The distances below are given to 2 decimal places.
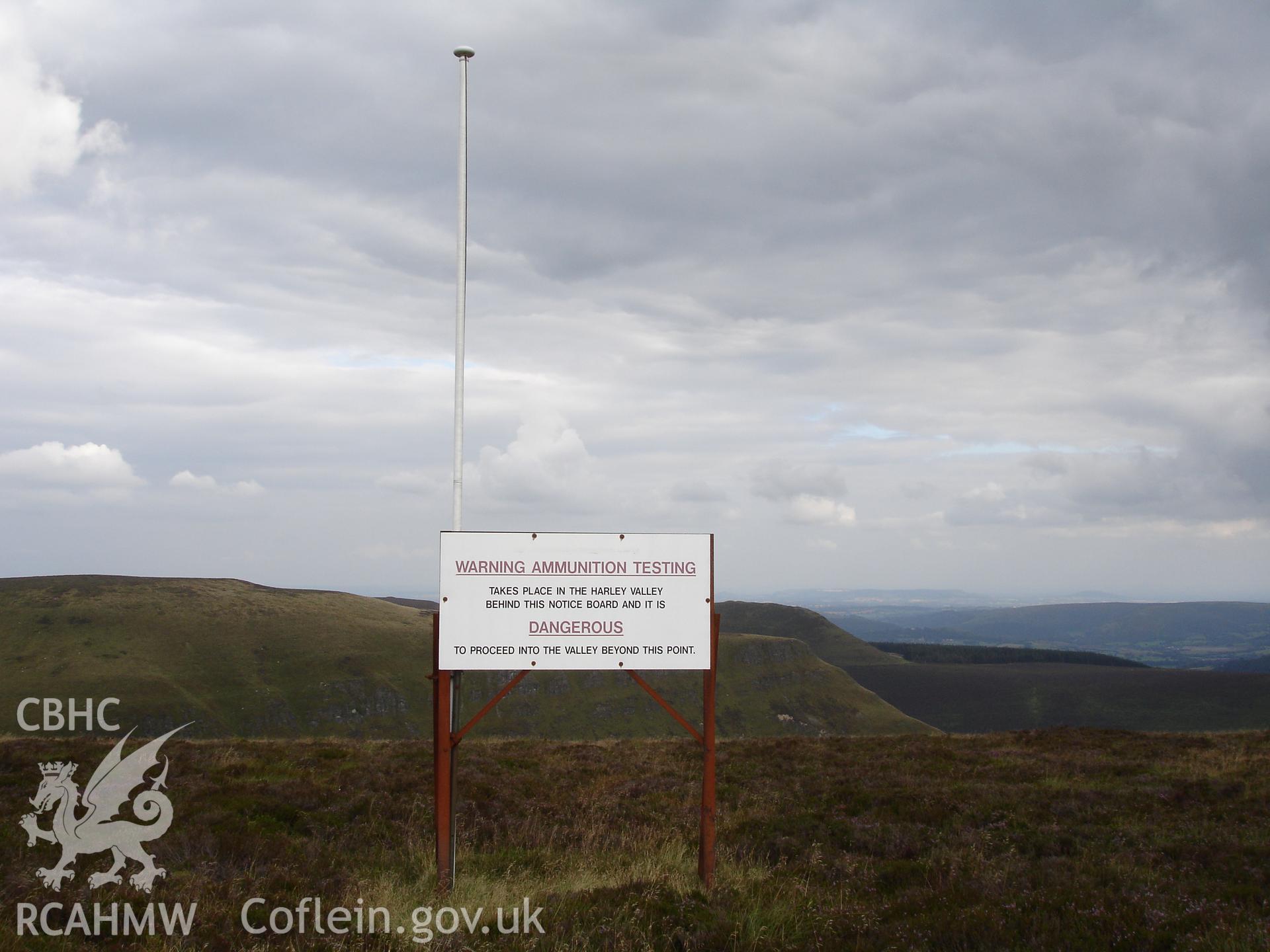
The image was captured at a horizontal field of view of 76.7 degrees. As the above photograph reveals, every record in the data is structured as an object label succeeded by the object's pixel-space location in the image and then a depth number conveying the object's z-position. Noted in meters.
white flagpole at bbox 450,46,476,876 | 11.67
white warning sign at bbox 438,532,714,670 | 11.41
